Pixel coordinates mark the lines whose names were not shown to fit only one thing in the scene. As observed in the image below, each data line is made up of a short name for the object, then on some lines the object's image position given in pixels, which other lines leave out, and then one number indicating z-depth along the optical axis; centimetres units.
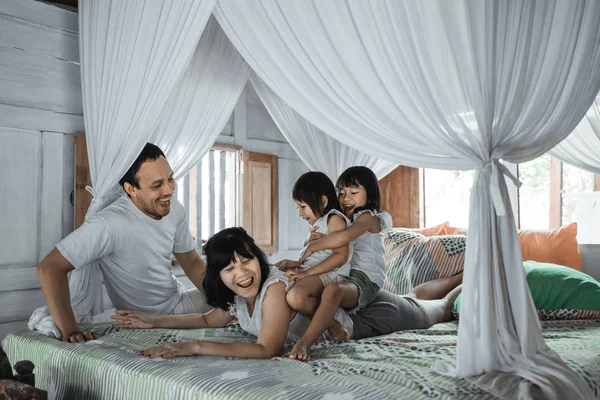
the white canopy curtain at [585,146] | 341
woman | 201
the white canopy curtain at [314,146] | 381
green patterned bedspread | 160
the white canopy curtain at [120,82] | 254
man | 250
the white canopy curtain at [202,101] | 328
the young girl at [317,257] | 225
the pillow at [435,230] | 405
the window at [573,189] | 422
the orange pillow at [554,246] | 346
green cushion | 279
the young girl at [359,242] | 234
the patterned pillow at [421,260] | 346
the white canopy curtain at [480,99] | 170
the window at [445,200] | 489
